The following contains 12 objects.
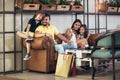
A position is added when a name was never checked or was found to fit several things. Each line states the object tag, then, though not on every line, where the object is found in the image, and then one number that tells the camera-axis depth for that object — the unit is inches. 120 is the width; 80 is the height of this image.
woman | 283.5
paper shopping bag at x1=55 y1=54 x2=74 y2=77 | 252.2
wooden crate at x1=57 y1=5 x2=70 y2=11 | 302.0
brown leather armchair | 268.7
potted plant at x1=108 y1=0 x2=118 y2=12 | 353.1
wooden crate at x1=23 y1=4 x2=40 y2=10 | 281.7
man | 273.7
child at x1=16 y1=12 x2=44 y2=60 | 276.1
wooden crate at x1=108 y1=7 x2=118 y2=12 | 351.6
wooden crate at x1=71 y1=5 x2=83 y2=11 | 312.5
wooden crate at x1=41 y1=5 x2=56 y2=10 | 291.8
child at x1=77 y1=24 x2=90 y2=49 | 289.9
